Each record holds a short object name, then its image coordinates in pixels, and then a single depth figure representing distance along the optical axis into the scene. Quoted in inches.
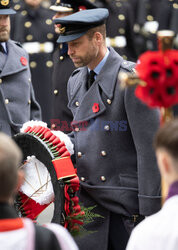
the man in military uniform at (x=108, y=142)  354.9
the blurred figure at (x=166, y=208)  236.7
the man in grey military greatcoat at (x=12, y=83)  470.9
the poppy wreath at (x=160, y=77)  244.4
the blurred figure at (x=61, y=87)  511.1
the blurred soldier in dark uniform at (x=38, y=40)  609.9
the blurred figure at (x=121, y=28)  569.9
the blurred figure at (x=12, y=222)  227.8
